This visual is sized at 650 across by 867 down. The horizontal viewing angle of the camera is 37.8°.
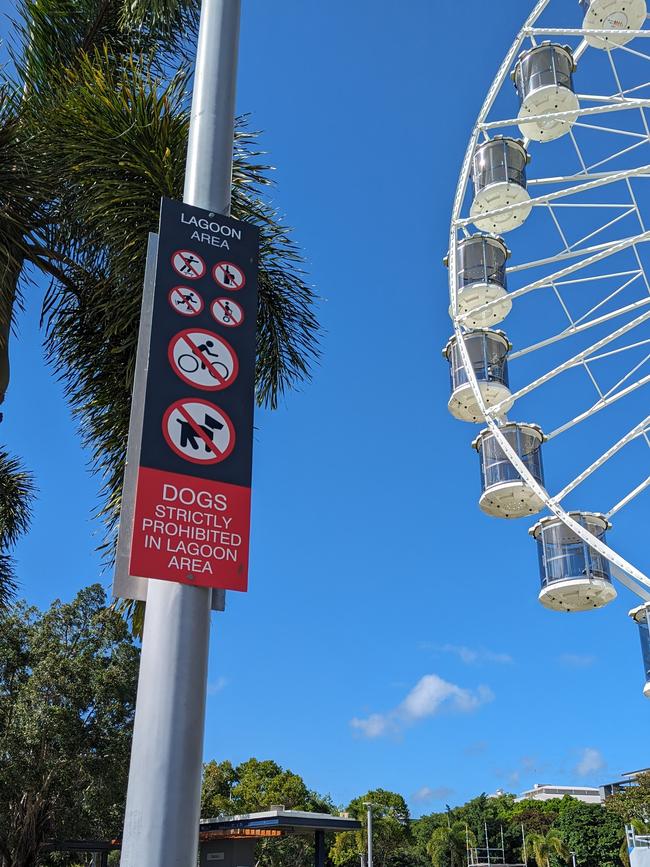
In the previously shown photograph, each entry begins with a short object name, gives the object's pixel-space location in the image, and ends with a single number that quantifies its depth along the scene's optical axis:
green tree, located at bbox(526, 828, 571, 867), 72.19
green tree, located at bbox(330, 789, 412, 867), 67.38
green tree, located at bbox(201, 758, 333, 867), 52.31
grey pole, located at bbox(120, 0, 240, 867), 3.06
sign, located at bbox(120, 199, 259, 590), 3.44
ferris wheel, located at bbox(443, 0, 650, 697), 14.98
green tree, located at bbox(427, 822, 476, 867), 75.62
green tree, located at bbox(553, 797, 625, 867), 72.19
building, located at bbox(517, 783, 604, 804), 128.38
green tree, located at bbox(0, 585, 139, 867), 25.06
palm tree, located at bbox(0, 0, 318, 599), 7.55
